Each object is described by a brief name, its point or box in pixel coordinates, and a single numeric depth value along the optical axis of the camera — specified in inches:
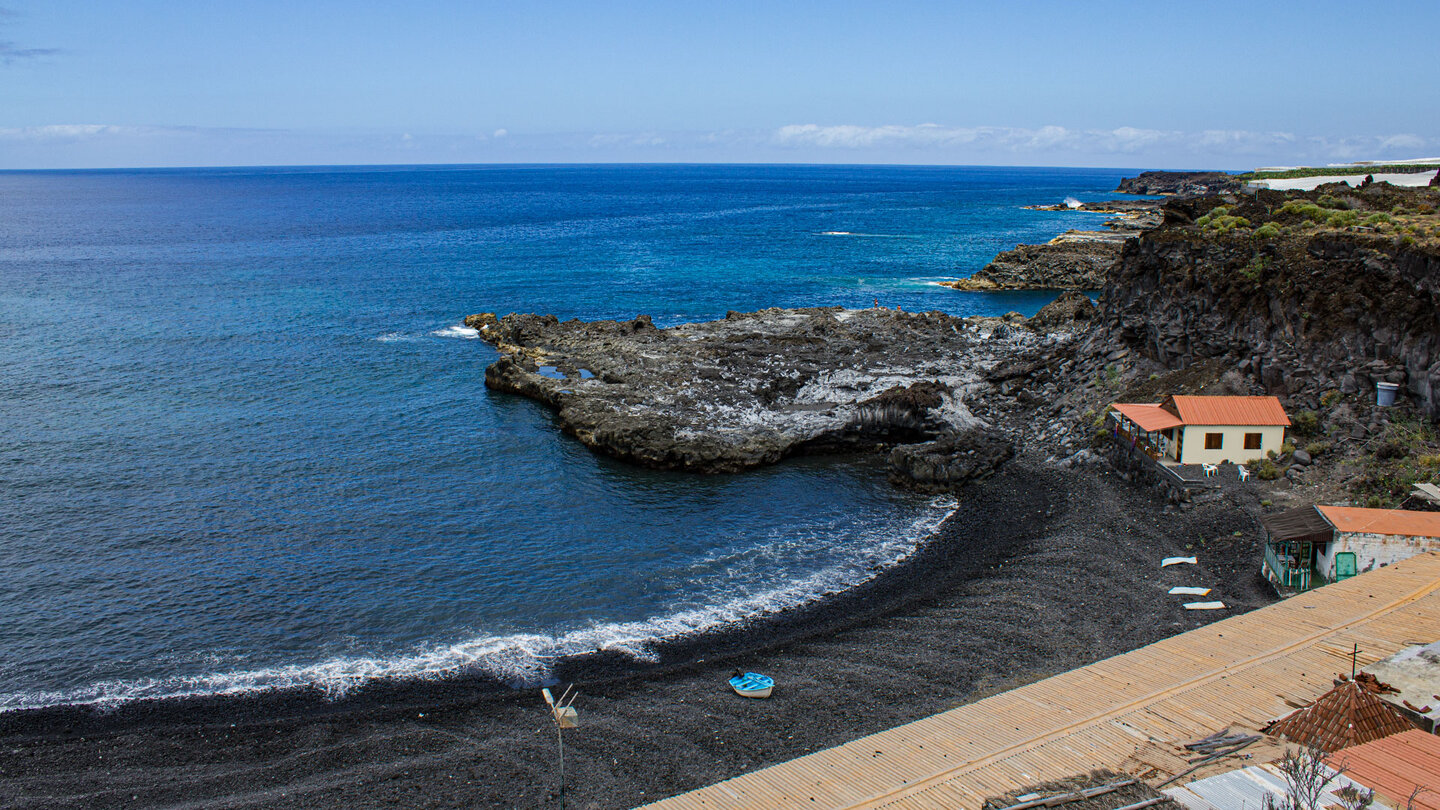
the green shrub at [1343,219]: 1899.6
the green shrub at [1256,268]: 1871.3
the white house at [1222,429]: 1573.6
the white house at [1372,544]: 1198.3
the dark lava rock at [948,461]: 1792.6
